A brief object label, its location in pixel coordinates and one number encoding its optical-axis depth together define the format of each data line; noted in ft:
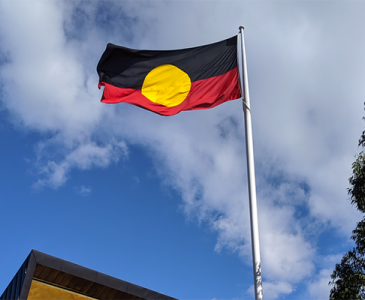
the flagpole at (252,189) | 23.90
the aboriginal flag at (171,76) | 33.58
